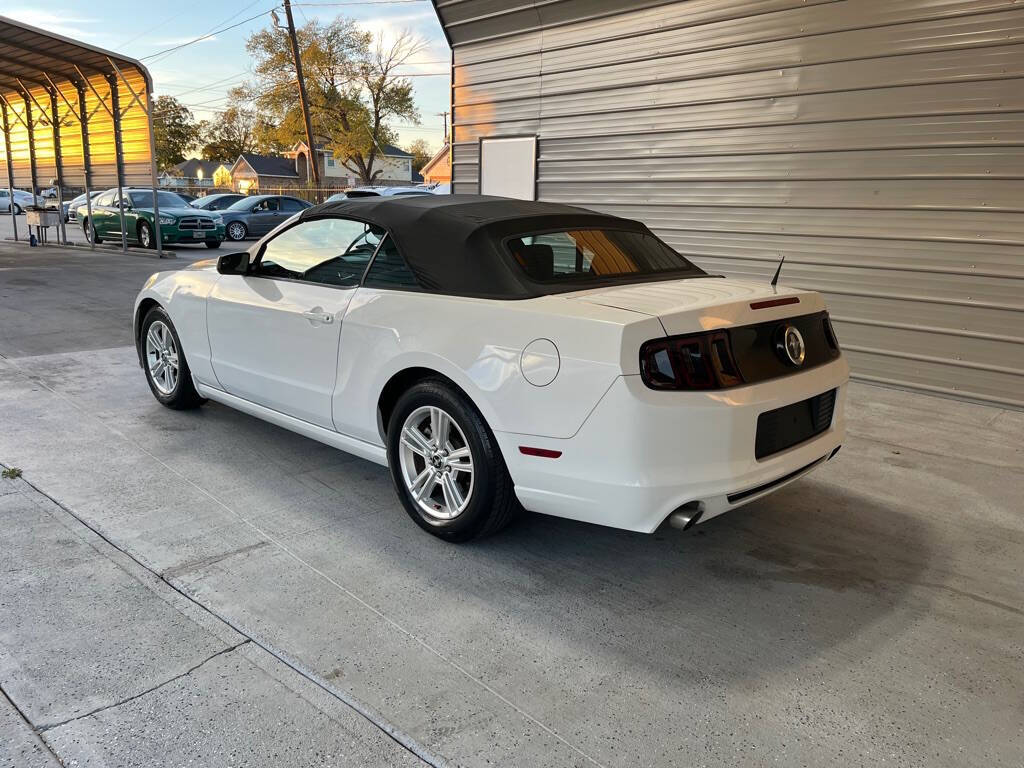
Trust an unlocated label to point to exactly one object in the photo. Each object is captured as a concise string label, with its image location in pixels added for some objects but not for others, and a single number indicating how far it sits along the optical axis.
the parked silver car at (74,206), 20.11
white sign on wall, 10.23
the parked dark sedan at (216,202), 23.17
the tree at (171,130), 69.88
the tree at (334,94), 48.16
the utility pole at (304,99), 33.97
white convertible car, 2.78
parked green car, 17.83
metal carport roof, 15.29
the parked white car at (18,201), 36.00
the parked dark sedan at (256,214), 21.80
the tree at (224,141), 79.44
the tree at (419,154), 98.44
